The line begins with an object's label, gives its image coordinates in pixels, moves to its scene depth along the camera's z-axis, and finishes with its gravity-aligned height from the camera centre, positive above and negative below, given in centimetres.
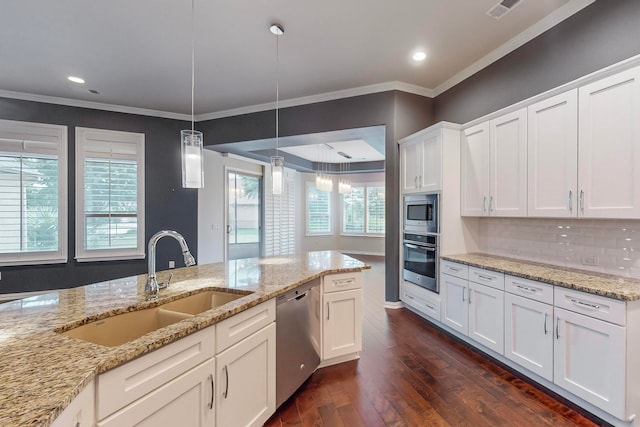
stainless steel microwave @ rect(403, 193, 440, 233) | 332 +1
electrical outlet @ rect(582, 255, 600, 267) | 230 -38
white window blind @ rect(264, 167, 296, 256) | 677 -15
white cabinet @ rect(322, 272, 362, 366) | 242 -88
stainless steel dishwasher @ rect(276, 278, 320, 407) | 188 -88
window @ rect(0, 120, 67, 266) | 416 +31
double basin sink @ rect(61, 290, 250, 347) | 139 -58
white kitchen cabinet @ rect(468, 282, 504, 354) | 247 -93
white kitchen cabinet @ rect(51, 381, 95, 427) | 76 -57
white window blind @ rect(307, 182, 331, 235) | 886 +10
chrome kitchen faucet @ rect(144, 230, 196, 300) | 165 -29
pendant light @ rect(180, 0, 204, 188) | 191 +37
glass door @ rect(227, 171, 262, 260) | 603 -2
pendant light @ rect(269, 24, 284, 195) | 275 +43
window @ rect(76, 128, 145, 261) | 452 +32
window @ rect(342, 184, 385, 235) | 880 +13
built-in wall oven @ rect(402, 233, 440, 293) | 330 -57
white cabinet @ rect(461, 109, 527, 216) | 263 +47
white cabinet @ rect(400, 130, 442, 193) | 331 +64
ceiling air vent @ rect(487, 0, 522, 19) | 244 +180
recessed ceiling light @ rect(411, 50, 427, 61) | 324 +181
